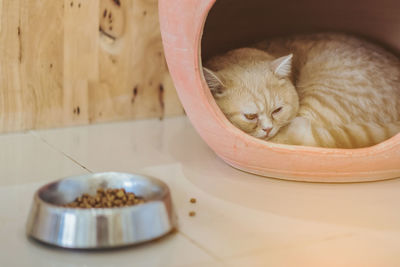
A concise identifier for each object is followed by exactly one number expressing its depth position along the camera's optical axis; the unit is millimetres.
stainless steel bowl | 1454
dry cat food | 1625
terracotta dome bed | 1959
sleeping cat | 2211
